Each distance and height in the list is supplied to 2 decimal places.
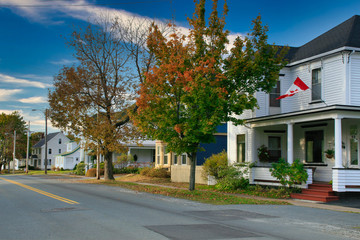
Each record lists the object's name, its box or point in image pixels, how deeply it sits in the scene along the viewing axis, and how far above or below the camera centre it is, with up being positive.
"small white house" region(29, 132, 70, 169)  86.06 +0.13
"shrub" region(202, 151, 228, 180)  24.51 -0.91
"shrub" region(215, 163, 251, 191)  21.84 -1.65
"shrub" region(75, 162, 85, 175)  46.15 -2.59
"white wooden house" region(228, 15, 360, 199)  17.25 +1.88
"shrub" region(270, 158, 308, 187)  18.02 -1.06
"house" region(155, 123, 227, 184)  29.02 -0.81
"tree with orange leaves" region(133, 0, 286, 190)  18.25 +3.91
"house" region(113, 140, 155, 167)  50.25 -0.43
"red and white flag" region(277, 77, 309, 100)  18.69 +3.44
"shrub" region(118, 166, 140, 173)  42.44 -2.41
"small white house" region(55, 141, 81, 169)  74.59 -2.02
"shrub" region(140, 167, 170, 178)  32.53 -2.08
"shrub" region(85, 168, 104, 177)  40.57 -2.62
